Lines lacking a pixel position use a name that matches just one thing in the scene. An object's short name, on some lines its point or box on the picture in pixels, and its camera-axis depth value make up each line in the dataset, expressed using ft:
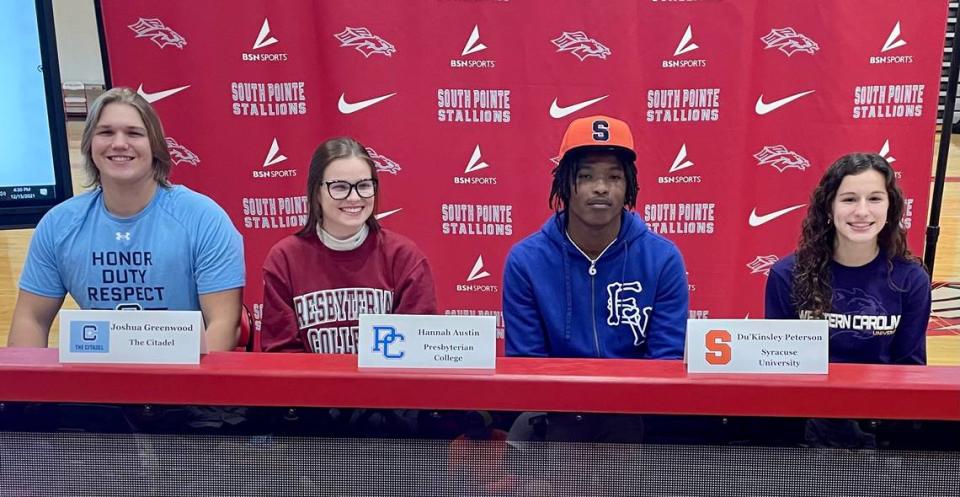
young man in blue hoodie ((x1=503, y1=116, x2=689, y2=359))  6.51
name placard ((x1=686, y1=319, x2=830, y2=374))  3.39
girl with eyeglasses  6.77
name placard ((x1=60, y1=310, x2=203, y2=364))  3.49
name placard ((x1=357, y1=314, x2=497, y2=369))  3.43
